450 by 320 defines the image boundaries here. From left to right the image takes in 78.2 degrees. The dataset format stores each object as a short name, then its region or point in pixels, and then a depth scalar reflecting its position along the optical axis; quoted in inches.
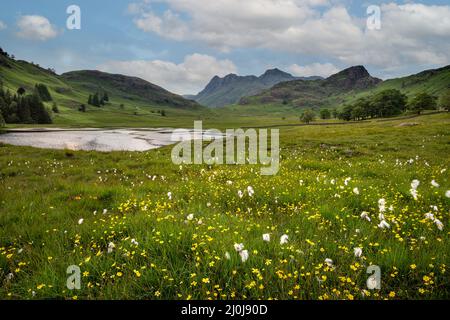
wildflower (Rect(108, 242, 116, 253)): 180.2
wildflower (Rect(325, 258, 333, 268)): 153.0
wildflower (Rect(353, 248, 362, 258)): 161.6
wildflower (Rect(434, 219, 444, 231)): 187.9
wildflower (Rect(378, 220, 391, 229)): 195.6
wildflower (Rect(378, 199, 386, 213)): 222.2
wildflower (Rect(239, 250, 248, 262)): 156.5
